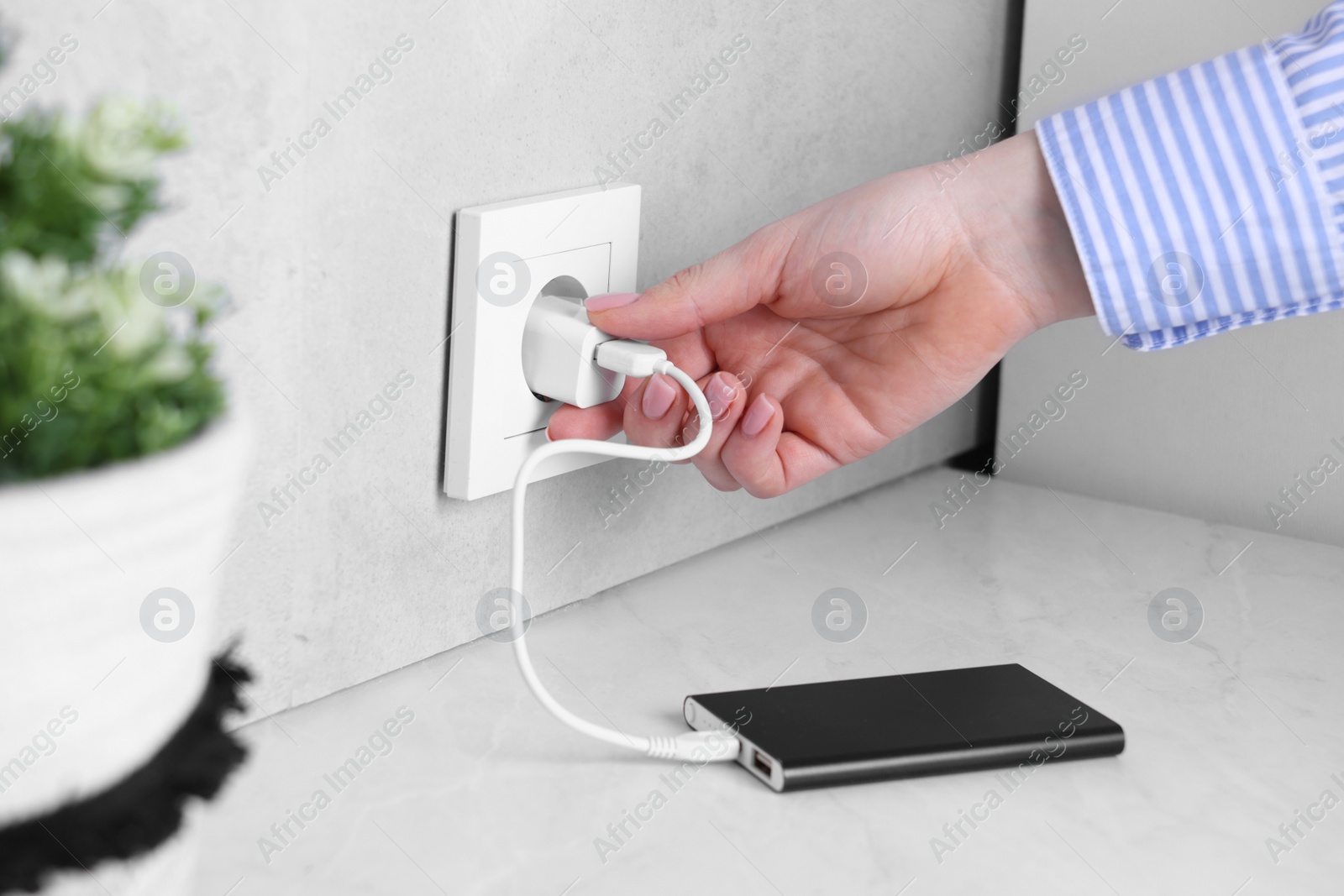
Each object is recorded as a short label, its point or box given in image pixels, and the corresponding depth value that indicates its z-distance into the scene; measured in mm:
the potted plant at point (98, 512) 722
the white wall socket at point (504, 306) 1025
